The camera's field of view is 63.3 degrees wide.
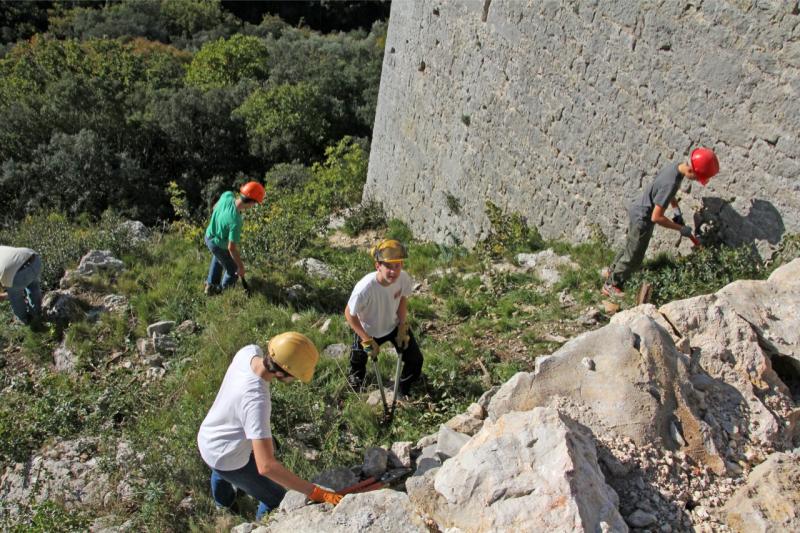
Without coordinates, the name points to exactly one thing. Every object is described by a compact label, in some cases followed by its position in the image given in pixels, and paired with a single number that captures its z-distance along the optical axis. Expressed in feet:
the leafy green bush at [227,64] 59.77
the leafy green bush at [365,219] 32.71
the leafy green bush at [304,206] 25.18
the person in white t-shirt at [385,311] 13.28
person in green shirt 20.01
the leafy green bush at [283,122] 49.57
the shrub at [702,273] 16.87
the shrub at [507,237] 23.45
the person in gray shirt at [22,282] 18.74
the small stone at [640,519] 9.22
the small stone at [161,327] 19.70
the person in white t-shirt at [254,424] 10.42
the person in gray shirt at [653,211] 16.34
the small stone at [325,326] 19.02
